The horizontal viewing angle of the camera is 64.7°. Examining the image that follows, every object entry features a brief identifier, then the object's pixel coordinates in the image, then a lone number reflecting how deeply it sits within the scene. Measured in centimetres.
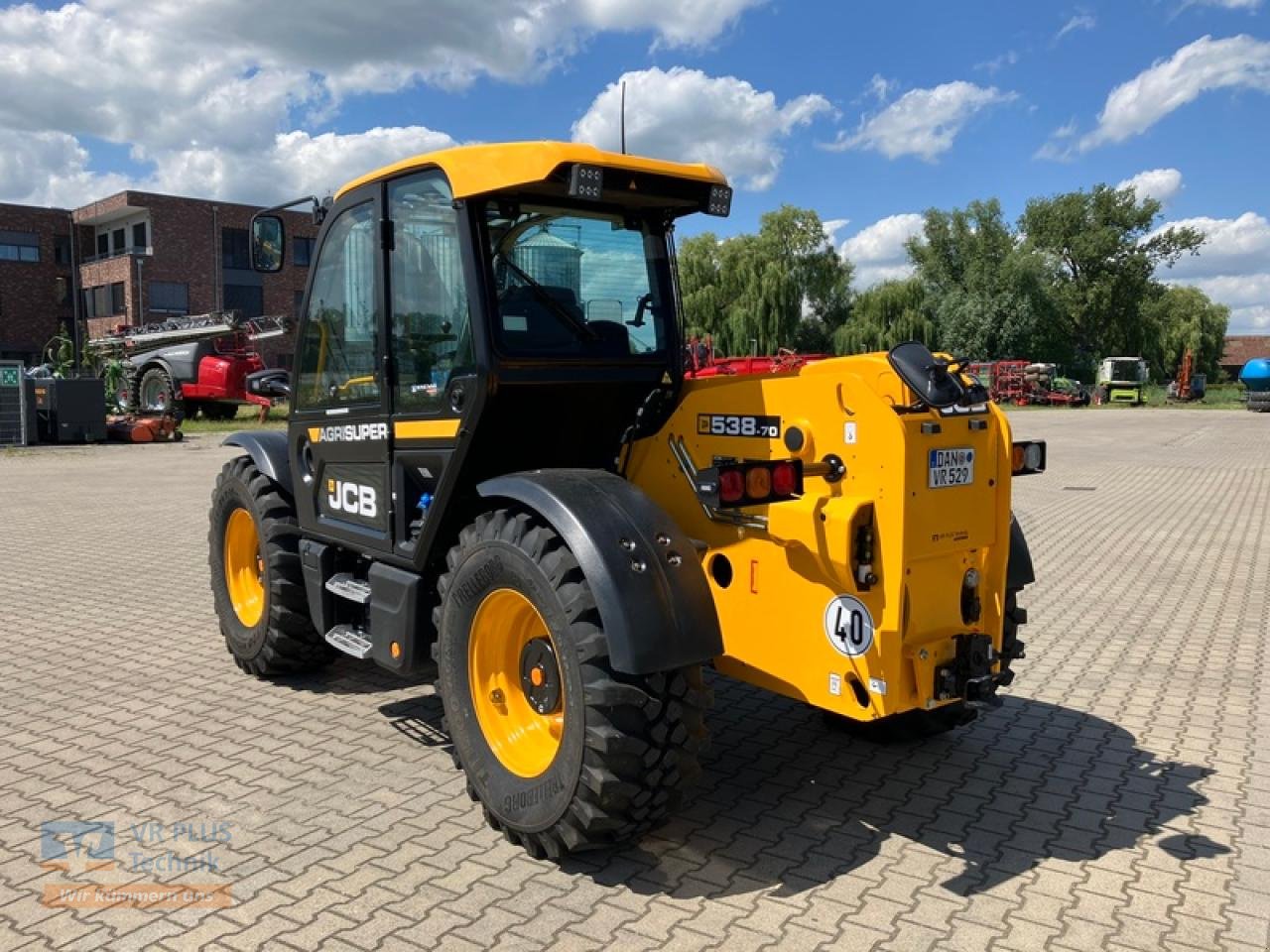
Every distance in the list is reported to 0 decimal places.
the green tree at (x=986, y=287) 5434
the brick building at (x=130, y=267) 4159
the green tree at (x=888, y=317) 4459
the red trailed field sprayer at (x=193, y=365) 2622
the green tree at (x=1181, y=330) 6419
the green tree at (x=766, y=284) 4172
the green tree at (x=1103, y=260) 6206
